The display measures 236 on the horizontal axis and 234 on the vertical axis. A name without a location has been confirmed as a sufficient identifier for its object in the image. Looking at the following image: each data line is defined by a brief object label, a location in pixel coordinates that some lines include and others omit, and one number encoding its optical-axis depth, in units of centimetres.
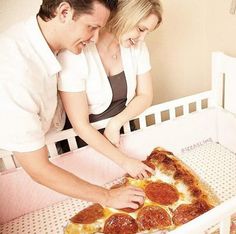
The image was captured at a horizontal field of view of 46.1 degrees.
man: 72
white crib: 104
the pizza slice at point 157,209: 90
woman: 93
